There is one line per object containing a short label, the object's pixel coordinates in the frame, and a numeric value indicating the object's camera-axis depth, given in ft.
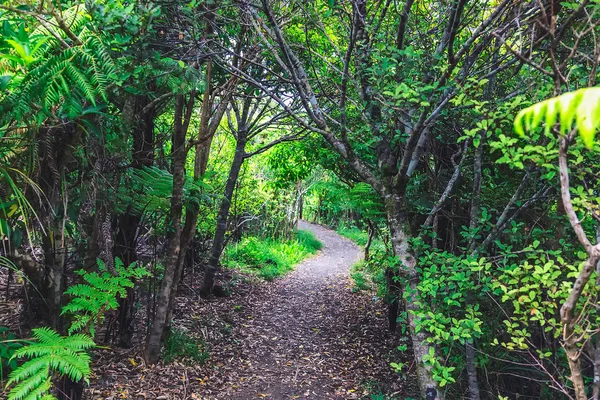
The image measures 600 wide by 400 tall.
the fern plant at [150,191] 11.78
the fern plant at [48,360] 5.94
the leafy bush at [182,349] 14.01
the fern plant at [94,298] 7.91
